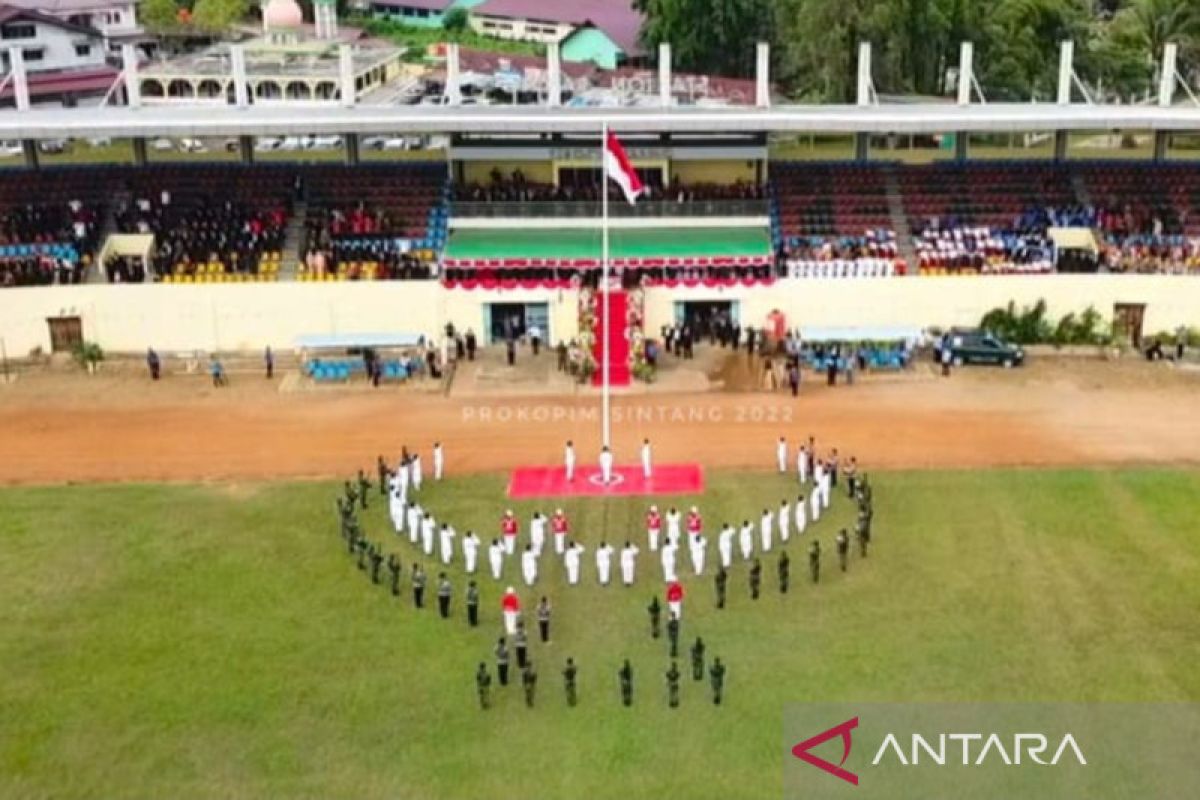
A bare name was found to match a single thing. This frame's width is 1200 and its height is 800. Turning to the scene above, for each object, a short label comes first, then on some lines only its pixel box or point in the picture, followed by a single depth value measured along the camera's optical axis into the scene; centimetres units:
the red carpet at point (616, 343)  4034
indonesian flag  3353
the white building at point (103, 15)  10062
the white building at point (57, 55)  8838
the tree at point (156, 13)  10850
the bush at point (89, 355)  4238
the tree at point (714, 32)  8500
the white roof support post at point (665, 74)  4719
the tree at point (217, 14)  10869
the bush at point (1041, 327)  4269
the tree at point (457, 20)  11519
